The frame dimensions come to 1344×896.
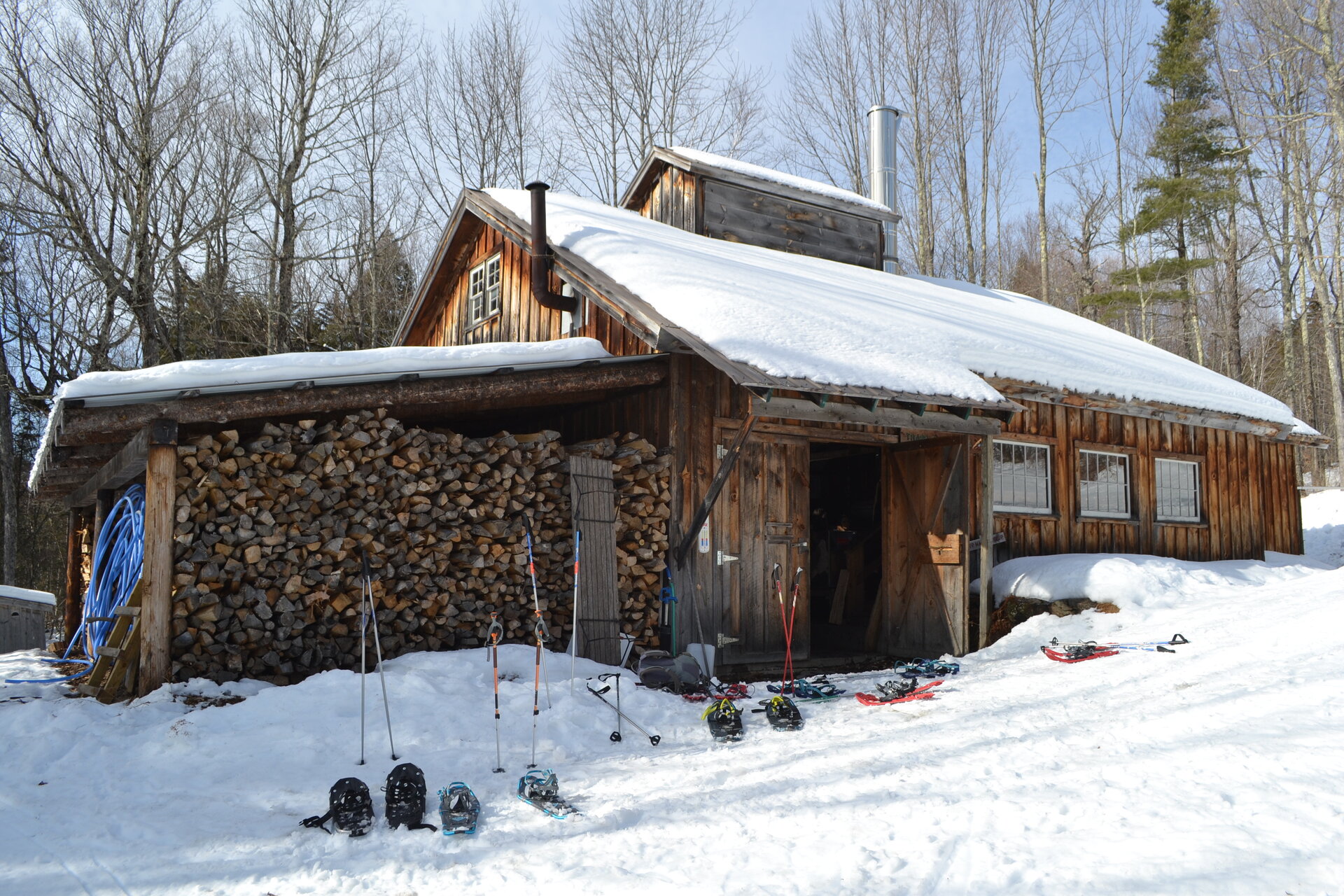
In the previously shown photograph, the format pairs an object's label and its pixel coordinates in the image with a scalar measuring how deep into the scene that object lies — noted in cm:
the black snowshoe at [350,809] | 437
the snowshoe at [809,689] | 758
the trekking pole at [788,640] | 784
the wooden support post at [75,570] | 1161
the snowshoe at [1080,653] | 827
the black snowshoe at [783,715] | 647
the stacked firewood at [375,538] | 683
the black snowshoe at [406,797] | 445
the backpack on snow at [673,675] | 755
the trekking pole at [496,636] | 537
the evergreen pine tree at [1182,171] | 2688
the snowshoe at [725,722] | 617
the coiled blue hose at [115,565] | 779
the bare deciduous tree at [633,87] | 2555
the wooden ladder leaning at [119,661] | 646
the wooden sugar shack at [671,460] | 699
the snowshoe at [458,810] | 434
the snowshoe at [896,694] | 728
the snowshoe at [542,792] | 466
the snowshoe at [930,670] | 841
